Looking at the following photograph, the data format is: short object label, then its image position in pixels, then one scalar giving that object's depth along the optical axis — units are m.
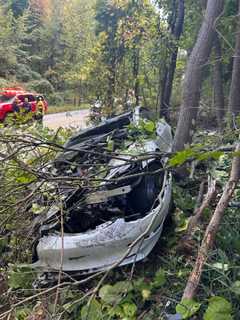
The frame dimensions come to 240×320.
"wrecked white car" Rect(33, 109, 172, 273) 1.84
